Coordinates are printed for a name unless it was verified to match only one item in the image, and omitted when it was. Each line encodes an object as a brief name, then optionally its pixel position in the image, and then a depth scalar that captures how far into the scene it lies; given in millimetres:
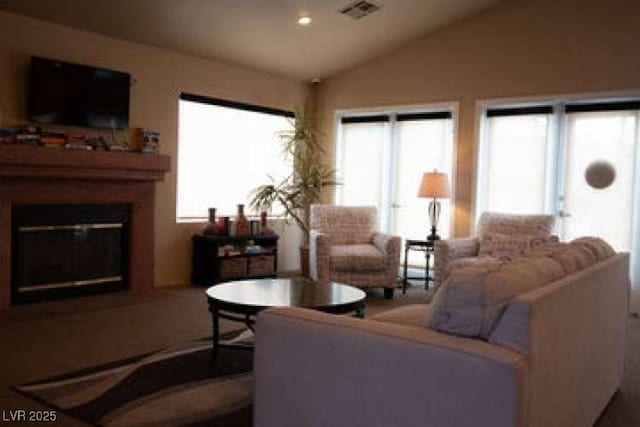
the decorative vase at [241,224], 6246
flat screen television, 4746
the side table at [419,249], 6184
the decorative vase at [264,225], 6547
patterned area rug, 2664
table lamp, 6091
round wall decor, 5629
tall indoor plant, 6812
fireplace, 4605
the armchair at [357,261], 5590
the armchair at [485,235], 5395
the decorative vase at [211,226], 6086
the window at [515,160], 6012
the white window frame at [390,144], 6457
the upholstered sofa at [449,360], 1681
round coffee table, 3205
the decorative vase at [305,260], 6379
